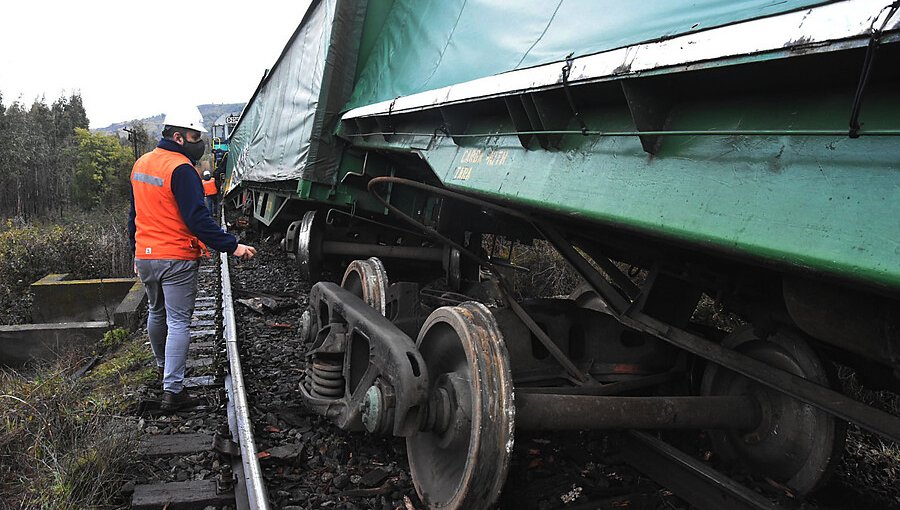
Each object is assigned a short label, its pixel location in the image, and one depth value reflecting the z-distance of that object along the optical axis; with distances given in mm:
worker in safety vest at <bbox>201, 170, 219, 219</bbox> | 15742
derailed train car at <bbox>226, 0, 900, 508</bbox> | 1212
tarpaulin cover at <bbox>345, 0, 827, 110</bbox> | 1613
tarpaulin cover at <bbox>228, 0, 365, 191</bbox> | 4902
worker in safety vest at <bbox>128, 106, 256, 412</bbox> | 3707
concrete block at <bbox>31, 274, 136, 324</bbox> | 8750
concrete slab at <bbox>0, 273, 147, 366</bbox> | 6836
